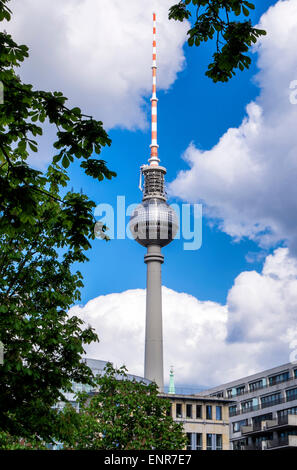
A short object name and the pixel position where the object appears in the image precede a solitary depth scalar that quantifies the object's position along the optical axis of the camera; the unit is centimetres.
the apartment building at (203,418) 10181
